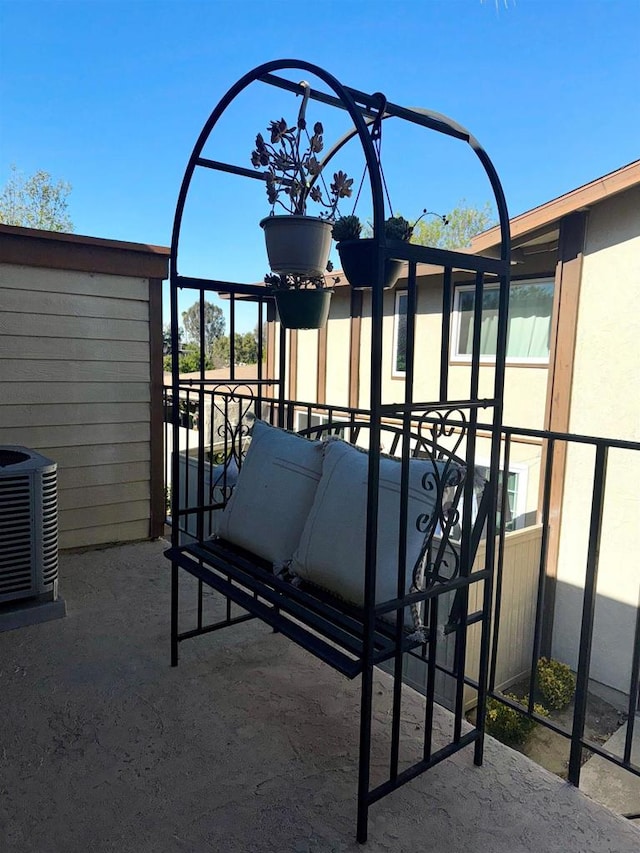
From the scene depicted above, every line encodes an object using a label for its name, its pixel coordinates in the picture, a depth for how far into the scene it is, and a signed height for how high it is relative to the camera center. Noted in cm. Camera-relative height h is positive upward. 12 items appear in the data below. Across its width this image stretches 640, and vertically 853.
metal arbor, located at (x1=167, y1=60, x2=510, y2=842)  124 -42
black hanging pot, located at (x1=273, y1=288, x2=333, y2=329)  179 +19
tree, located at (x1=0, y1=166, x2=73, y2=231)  1595 +449
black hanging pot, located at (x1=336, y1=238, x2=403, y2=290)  140 +26
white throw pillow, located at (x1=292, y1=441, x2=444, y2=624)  139 -42
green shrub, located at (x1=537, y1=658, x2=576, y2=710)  477 -270
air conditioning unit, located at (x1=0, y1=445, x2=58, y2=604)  224 -70
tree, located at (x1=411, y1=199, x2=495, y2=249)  1864 +486
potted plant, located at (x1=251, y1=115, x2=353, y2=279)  162 +52
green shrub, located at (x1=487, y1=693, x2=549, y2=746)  417 -267
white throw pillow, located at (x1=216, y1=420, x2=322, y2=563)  169 -41
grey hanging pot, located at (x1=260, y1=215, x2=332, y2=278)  161 +35
